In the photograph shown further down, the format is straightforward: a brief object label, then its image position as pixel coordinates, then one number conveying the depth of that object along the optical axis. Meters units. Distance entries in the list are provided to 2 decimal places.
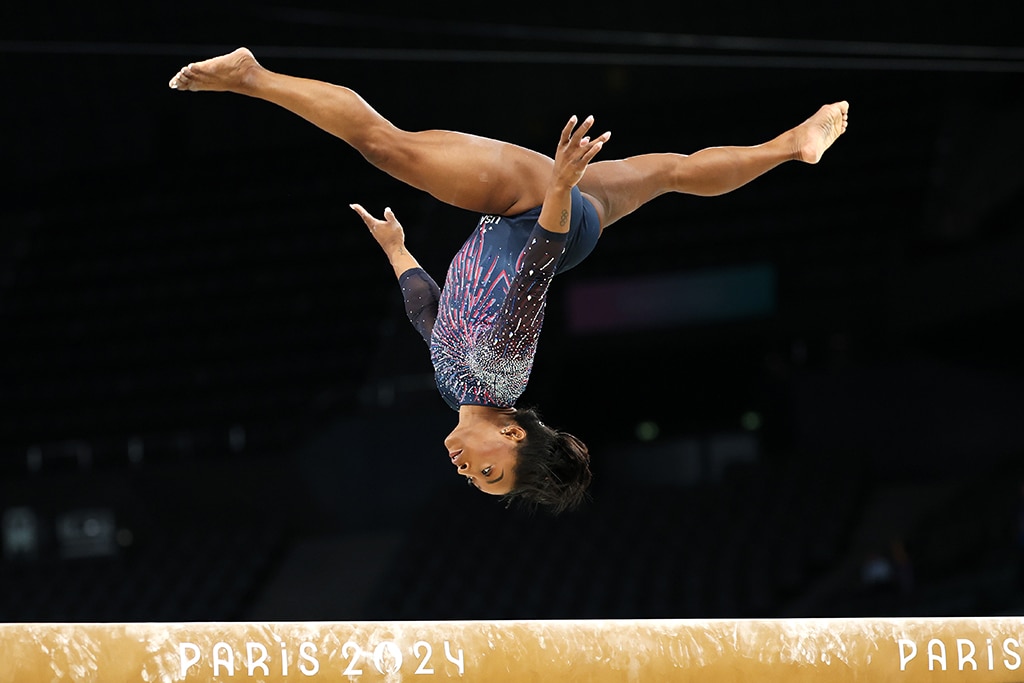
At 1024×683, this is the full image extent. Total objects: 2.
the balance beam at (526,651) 6.43
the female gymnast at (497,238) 7.35
